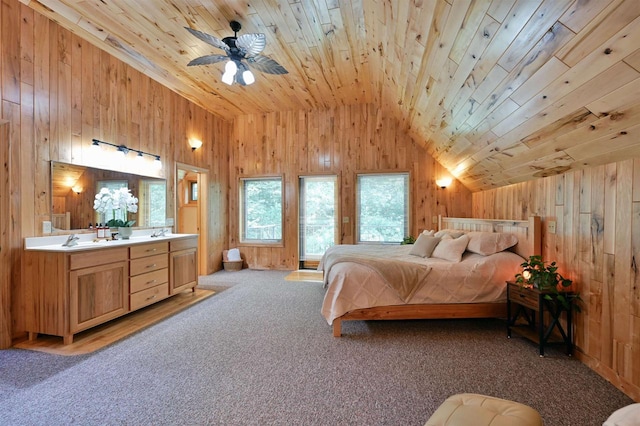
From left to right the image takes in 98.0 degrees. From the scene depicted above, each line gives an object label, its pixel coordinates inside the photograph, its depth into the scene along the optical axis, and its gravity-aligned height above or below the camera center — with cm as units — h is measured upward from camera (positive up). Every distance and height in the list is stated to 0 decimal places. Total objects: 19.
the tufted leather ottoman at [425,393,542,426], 109 -83
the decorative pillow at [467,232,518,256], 308 -34
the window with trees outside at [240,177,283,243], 584 +5
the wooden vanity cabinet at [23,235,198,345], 250 -73
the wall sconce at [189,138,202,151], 496 +124
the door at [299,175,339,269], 564 -10
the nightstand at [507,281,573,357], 227 -91
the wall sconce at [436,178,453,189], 500 +55
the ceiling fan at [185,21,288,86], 268 +166
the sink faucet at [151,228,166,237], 400 -30
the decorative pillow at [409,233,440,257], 351 -44
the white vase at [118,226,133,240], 341 -25
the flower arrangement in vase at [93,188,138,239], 333 +8
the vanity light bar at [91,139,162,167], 330 +84
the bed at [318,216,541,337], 273 -75
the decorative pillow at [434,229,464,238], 371 -29
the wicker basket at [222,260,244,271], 569 -108
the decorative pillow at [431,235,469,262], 316 -43
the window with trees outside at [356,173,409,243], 531 +11
